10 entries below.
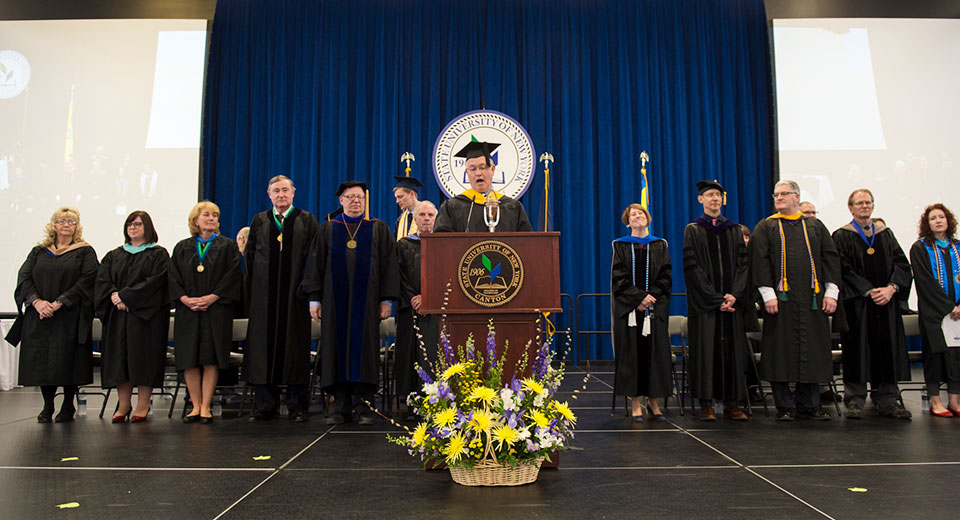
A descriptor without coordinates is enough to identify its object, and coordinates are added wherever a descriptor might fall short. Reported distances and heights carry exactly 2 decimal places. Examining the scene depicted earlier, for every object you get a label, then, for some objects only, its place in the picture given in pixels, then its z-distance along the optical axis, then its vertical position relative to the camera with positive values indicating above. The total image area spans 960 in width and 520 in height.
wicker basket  2.56 -0.50
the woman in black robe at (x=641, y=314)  4.38 +0.17
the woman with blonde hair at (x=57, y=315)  4.52 +0.16
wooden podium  2.80 +0.24
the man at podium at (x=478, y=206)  3.19 +0.64
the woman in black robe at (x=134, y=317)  4.45 +0.14
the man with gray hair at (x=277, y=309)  4.49 +0.20
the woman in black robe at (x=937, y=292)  4.54 +0.32
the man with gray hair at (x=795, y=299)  4.38 +0.27
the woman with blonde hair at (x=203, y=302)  4.43 +0.24
